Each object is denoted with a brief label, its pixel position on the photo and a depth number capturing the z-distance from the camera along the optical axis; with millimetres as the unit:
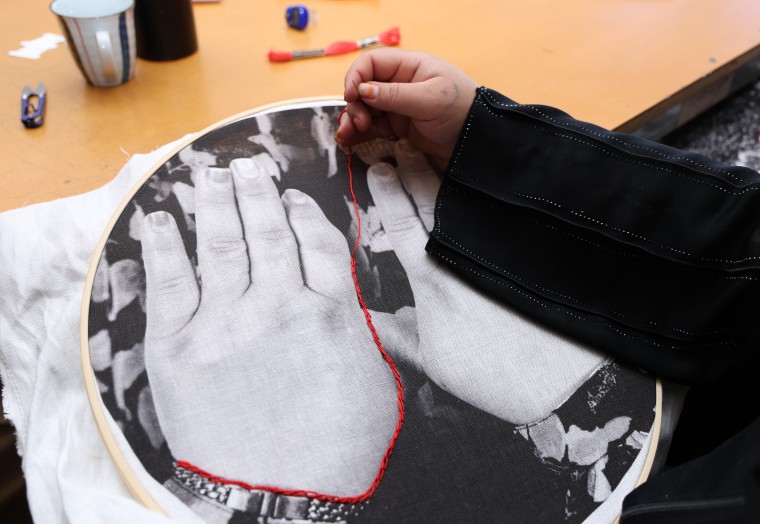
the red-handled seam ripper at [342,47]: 1023
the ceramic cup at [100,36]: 854
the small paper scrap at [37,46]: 1004
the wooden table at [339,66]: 858
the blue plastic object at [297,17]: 1076
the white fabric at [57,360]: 505
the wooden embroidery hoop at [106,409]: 488
